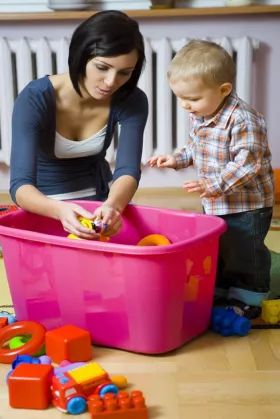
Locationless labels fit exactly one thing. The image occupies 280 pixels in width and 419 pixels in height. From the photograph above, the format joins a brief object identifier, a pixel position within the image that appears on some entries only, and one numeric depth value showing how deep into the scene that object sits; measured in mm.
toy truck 2615
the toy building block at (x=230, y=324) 2955
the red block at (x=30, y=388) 2634
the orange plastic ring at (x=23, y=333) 2826
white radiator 4452
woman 2962
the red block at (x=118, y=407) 2565
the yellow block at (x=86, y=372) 2643
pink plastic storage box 2791
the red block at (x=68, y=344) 2796
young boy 2949
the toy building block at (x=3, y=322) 2961
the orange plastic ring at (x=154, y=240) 3054
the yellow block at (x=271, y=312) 3027
